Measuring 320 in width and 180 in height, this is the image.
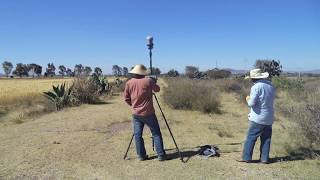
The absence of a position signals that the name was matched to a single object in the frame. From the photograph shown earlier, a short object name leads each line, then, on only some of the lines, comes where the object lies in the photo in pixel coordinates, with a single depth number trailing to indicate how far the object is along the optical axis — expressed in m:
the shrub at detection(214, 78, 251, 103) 20.89
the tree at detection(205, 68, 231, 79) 39.45
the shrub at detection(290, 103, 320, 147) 5.76
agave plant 12.16
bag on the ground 5.49
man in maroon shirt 5.10
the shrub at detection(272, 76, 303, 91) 17.77
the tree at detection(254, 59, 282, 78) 27.95
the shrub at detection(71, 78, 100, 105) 13.40
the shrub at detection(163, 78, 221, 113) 10.82
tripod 5.68
